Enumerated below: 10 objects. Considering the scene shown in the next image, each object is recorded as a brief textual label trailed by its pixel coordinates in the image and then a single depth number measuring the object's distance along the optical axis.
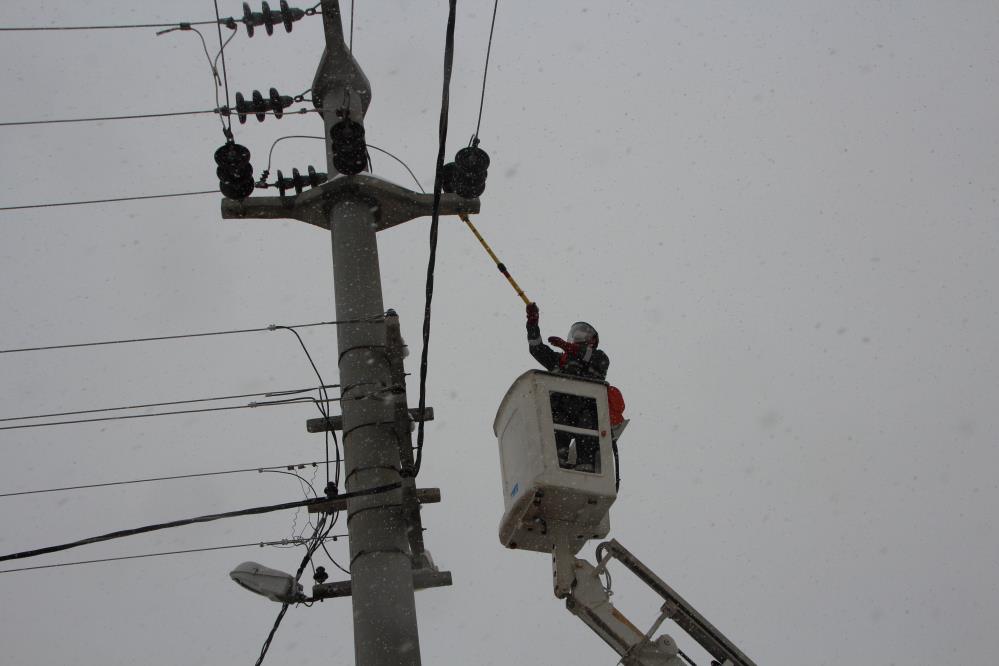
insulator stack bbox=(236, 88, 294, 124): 10.16
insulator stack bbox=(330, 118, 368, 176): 8.27
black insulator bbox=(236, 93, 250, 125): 10.09
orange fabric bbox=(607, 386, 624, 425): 8.65
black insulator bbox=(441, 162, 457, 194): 9.41
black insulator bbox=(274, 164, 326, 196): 9.31
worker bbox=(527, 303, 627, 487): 9.05
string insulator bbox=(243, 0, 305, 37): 10.36
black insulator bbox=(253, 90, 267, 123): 10.17
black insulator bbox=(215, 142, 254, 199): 8.88
